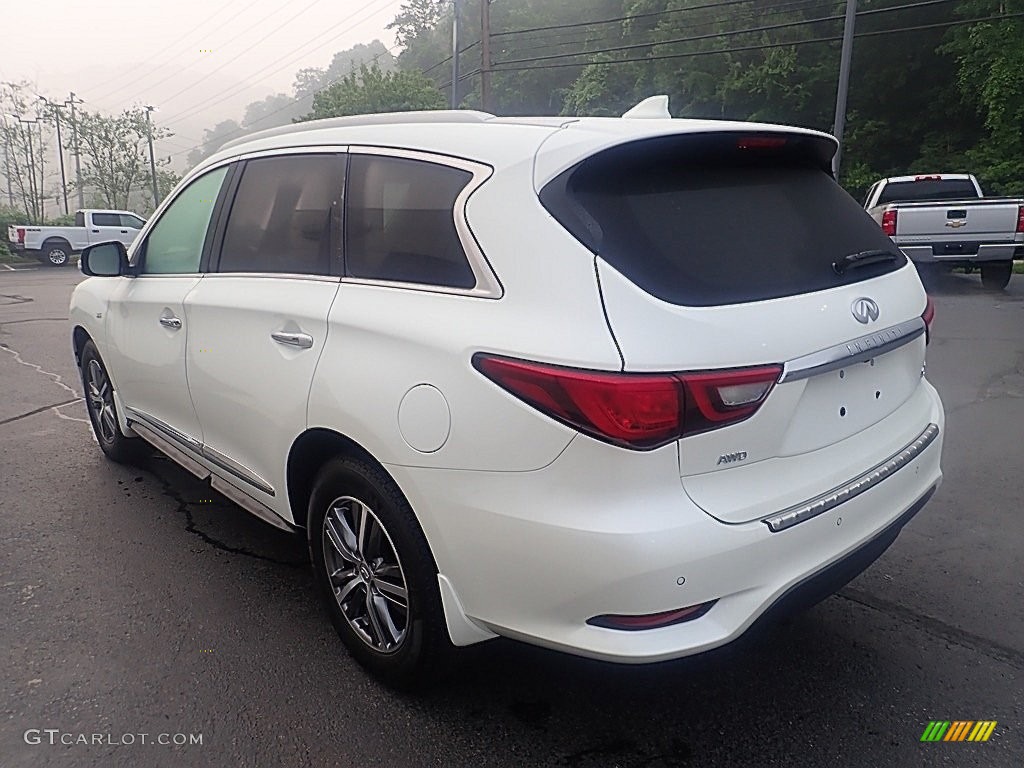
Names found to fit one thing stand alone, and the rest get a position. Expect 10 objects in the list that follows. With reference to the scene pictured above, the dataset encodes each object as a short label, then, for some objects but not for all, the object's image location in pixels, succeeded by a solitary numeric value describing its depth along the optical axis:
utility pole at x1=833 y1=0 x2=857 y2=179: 17.48
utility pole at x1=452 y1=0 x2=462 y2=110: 29.39
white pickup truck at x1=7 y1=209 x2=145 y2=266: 25.17
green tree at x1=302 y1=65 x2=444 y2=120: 45.47
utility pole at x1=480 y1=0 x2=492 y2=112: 30.05
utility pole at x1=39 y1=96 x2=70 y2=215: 43.38
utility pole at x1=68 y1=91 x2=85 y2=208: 44.22
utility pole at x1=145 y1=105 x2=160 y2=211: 48.62
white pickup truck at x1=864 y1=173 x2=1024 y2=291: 12.11
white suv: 1.96
